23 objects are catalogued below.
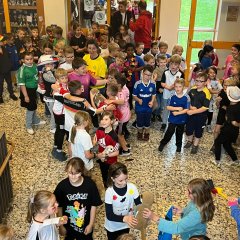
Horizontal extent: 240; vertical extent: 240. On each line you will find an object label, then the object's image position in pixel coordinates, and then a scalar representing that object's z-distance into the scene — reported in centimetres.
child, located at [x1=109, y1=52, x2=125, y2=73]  514
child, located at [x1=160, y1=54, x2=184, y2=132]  510
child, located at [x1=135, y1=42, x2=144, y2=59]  605
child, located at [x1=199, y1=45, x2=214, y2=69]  645
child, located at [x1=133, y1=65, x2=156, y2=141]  483
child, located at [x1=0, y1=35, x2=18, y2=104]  648
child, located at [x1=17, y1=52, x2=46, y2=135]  493
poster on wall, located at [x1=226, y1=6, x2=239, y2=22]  784
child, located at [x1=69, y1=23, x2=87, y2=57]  718
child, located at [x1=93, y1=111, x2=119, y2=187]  339
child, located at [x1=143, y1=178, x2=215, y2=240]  232
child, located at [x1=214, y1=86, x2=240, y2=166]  420
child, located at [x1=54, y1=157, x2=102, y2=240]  256
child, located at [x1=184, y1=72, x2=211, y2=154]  449
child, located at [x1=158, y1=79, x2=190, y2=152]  450
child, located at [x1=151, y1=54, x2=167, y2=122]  549
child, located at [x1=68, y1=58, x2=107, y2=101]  443
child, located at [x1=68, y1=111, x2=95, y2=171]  341
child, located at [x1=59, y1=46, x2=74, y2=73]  510
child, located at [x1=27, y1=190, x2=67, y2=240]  228
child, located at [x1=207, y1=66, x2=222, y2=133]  530
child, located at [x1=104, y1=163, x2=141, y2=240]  249
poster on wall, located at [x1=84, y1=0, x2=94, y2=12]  808
